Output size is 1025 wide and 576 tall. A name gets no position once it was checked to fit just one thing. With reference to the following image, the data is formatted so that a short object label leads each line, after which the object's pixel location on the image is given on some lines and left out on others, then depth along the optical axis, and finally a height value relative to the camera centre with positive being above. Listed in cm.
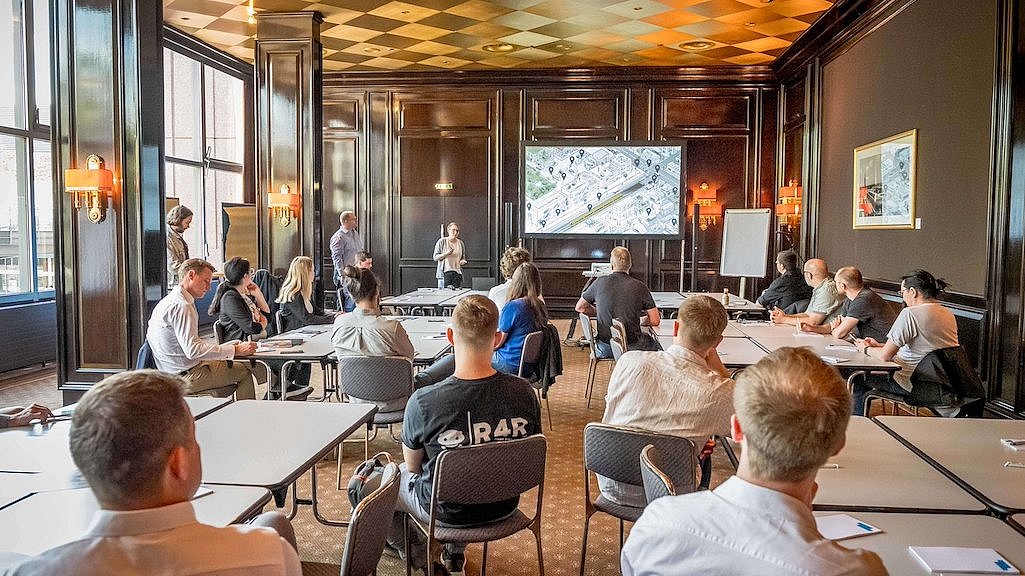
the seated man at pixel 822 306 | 641 -54
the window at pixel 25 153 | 793 +92
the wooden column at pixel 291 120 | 923 +145
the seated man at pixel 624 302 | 638 -50
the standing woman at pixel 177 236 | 713 +5
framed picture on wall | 746 +61
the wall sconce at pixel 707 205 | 1246 +58
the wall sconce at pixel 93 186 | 551 +39
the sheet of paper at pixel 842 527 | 196 -74
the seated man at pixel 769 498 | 137 -48
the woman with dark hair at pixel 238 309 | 549 -48
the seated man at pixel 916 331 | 491 -57
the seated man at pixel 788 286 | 790 -45
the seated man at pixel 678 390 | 294 -57
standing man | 1122 -4
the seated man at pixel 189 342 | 458 -60
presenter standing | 1135 -28
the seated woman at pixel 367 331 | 455 -52
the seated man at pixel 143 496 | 133 -45
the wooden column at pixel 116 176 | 562 +47
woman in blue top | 545 -56
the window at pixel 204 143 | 1043 +141
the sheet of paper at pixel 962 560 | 177 -74
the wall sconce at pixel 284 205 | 915 +43
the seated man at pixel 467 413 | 274 -61
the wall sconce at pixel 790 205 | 1128 +54
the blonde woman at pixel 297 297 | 643 -46
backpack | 279 -87
